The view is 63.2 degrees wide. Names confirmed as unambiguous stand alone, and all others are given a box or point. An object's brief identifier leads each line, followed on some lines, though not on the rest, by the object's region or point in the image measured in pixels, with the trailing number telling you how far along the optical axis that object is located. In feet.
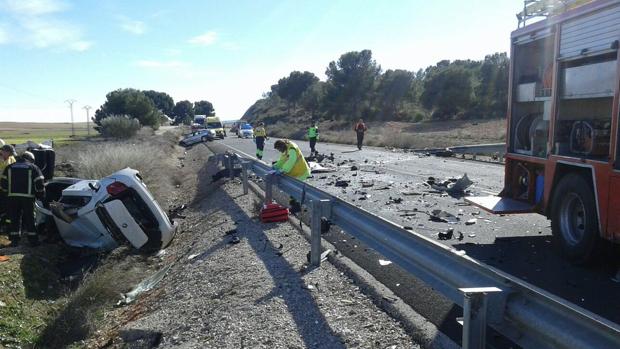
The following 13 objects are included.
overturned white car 24.90
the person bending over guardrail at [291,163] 27.73
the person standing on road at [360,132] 90.84
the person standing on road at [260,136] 65.30
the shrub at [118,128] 159.84
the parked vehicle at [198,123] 170.71
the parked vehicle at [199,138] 134.00
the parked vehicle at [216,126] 155.78
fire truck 17.70
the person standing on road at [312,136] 78.38
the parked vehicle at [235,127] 196.09
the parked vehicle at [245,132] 164.25
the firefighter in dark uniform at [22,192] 26.78
